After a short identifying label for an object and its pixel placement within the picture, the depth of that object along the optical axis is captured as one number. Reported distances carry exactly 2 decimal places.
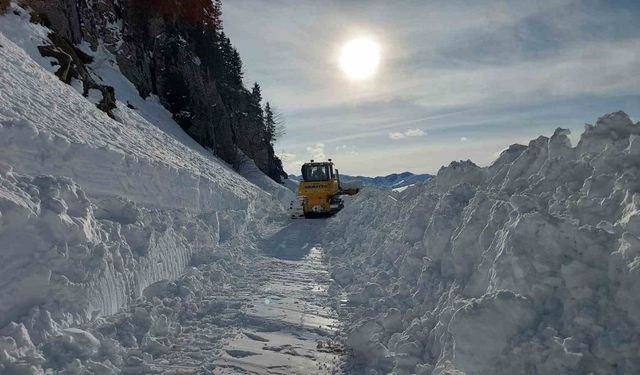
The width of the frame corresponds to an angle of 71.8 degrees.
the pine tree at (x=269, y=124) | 66.96
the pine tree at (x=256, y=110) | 56.56
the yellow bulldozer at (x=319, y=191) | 24.31
